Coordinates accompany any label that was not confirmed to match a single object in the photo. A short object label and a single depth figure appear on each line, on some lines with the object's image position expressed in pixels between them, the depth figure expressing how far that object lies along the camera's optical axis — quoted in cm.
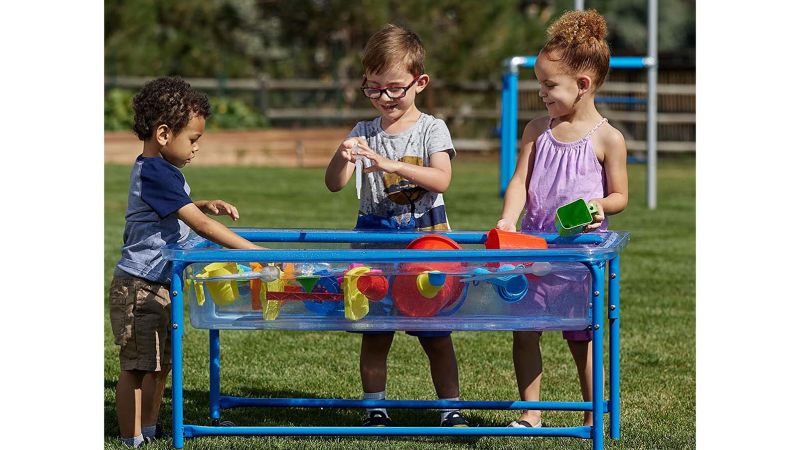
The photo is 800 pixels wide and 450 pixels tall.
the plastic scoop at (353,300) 780
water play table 750
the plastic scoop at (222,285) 794
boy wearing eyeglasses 911
